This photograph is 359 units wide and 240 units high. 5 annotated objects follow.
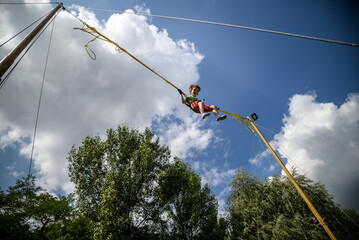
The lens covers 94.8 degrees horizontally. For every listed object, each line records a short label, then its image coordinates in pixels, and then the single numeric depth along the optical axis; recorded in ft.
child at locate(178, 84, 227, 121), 22.62
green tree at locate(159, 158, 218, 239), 53.36
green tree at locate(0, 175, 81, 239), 58.80
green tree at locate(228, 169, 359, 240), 42.42
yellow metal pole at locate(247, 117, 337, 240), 19.54
